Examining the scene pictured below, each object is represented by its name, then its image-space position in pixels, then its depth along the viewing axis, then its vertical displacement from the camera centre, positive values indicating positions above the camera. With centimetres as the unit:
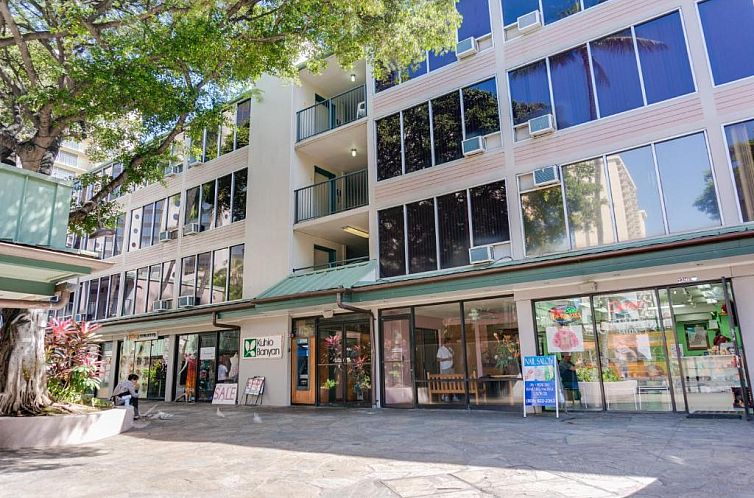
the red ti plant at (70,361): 1071 +19
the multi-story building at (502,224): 983 +337
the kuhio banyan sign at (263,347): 1589 +55
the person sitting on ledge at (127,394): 1245 -67
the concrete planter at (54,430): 841 -105
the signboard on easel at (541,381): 1017 -52
